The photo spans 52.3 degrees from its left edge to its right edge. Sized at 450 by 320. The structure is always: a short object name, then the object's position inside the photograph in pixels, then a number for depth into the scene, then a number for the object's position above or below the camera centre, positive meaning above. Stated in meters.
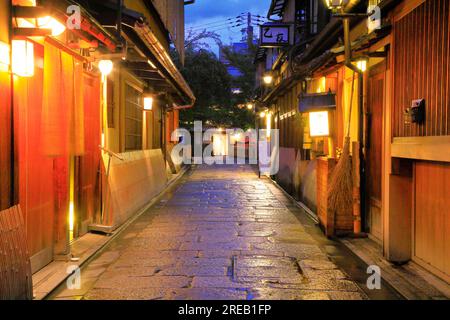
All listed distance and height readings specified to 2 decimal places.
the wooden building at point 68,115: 7.43 +0.72
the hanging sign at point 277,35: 23.45 +5.85
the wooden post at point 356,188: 11.59 -1.03
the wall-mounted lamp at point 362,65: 11.74 +2.15
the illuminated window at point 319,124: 14.54 +0.77
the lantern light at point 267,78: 31.05 +4.79
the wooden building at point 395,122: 7.82 +0.56
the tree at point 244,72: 55.03 +9.26
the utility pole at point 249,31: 55.16 +15.63
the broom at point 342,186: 11.58 -0.99
